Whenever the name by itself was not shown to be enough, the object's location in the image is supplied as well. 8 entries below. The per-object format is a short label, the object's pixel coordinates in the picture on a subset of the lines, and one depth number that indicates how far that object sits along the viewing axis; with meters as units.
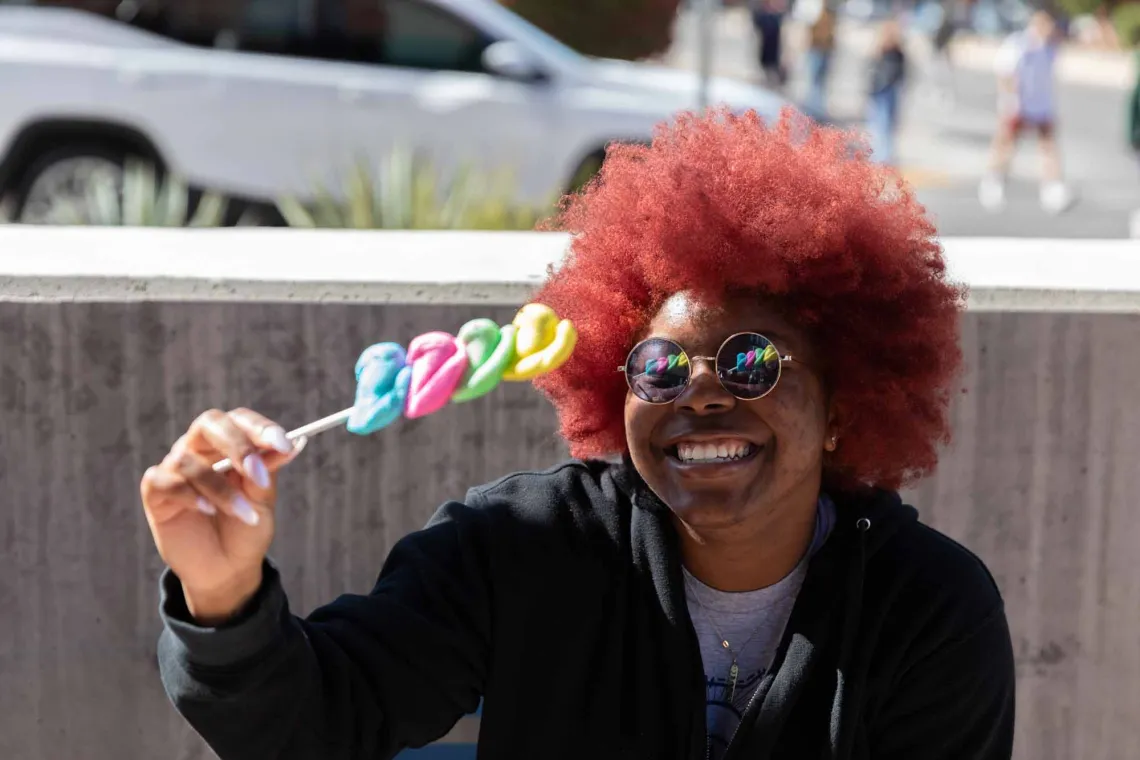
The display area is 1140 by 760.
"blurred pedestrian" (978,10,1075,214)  14.55
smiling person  2.44
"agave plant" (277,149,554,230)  6.40
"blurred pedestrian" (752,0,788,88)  24.22
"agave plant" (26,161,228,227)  6.33
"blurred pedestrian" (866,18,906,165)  16.23
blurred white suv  9.67
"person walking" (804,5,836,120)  20.50
